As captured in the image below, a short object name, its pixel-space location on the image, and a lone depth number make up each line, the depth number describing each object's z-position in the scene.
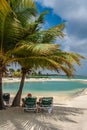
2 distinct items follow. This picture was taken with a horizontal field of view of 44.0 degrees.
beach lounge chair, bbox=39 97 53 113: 4.68
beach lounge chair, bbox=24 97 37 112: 4.65
